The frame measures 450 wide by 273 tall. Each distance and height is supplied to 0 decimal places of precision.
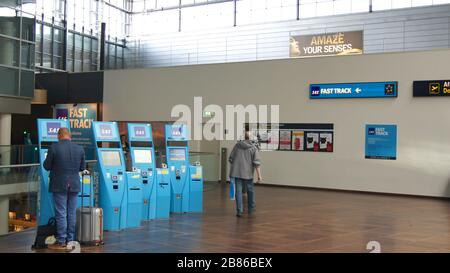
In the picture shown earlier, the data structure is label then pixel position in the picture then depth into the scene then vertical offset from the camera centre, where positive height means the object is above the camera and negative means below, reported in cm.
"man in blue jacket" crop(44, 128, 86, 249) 744 -51
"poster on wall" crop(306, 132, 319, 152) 1723 +9
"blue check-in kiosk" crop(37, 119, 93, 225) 801 -24
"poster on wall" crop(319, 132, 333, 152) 1697 +7
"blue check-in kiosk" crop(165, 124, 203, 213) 1127 -68
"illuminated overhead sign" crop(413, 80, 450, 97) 1505 +159
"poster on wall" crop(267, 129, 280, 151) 1795 +11
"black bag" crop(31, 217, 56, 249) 762 -132
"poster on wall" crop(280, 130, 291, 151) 1773 +11
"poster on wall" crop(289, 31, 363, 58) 2317 +433
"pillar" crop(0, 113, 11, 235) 887 -44
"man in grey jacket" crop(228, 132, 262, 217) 1109 -41
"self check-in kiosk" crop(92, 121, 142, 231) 878 -68
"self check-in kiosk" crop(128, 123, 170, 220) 998 -45
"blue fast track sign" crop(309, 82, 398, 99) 1594 +164
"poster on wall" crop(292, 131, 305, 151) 1747 +10
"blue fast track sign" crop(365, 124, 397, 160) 1591 +10
